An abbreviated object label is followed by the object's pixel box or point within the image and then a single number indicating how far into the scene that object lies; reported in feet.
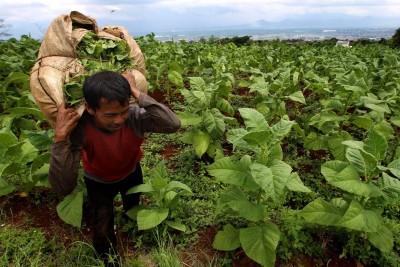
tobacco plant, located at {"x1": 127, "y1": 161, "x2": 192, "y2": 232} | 8.54
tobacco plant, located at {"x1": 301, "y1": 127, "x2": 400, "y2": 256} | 7.04
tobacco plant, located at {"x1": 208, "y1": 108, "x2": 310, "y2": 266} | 7.43
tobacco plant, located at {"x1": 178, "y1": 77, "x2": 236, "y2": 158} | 11.80
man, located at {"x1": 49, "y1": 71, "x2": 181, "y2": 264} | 6.59
